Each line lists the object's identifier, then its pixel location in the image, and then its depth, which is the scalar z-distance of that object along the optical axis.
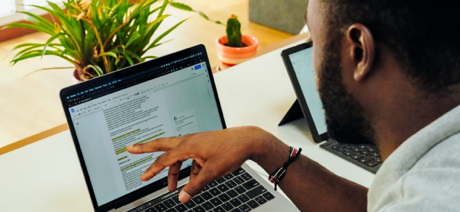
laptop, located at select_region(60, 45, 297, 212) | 1.02
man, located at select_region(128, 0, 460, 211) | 0.69
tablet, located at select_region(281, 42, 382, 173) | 1.32
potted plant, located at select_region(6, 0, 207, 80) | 1.36
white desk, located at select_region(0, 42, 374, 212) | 1.16
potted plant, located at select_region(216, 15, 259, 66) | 1.72
